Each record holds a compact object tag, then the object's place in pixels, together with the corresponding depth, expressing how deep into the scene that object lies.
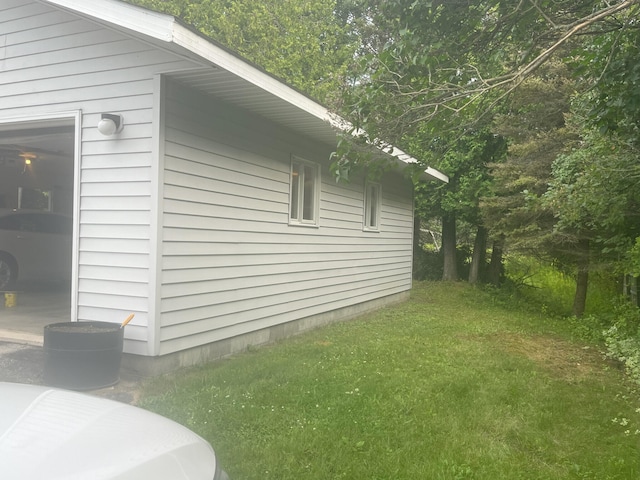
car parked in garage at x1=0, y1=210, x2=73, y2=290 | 8.80
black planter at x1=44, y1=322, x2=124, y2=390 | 4.33
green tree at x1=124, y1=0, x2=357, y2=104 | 18.47
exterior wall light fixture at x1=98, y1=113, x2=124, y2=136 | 4.85
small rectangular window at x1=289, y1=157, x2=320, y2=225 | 7.57
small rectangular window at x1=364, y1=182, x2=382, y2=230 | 10.38
